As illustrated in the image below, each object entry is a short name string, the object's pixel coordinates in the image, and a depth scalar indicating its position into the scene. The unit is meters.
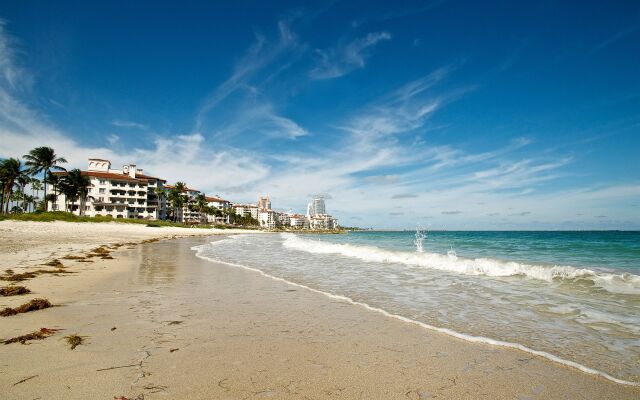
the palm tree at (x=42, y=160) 70.43
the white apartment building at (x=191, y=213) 142.00
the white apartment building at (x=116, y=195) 96.25
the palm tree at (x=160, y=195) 108.38
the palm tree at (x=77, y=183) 83.06
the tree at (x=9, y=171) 69.25
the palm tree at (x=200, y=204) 133.54
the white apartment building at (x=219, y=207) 172.16
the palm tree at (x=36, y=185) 107.43
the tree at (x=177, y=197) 111.12
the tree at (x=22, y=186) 80.39
